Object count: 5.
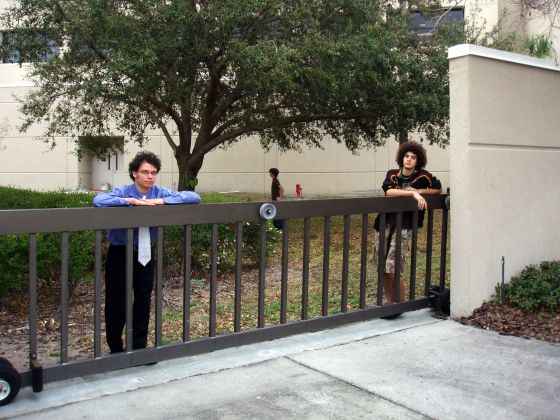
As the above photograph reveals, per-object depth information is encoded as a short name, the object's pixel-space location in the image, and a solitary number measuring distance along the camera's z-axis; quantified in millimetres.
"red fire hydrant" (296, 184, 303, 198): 25162
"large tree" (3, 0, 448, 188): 10844
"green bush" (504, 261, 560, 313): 5285
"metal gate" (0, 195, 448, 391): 3588
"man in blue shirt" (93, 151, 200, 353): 4215
